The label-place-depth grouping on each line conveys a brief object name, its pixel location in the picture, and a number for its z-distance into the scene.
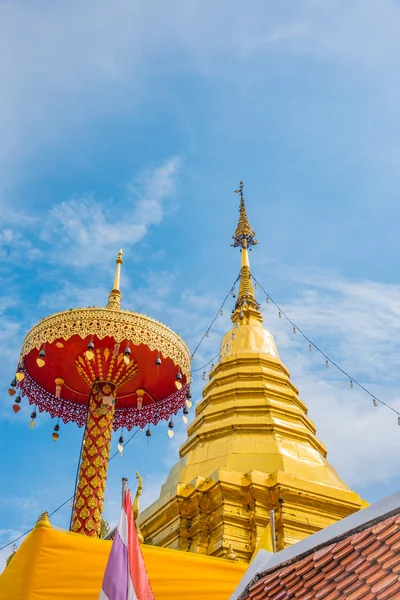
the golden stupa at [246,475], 11.80
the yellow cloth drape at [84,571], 5.04
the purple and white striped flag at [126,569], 4.57
